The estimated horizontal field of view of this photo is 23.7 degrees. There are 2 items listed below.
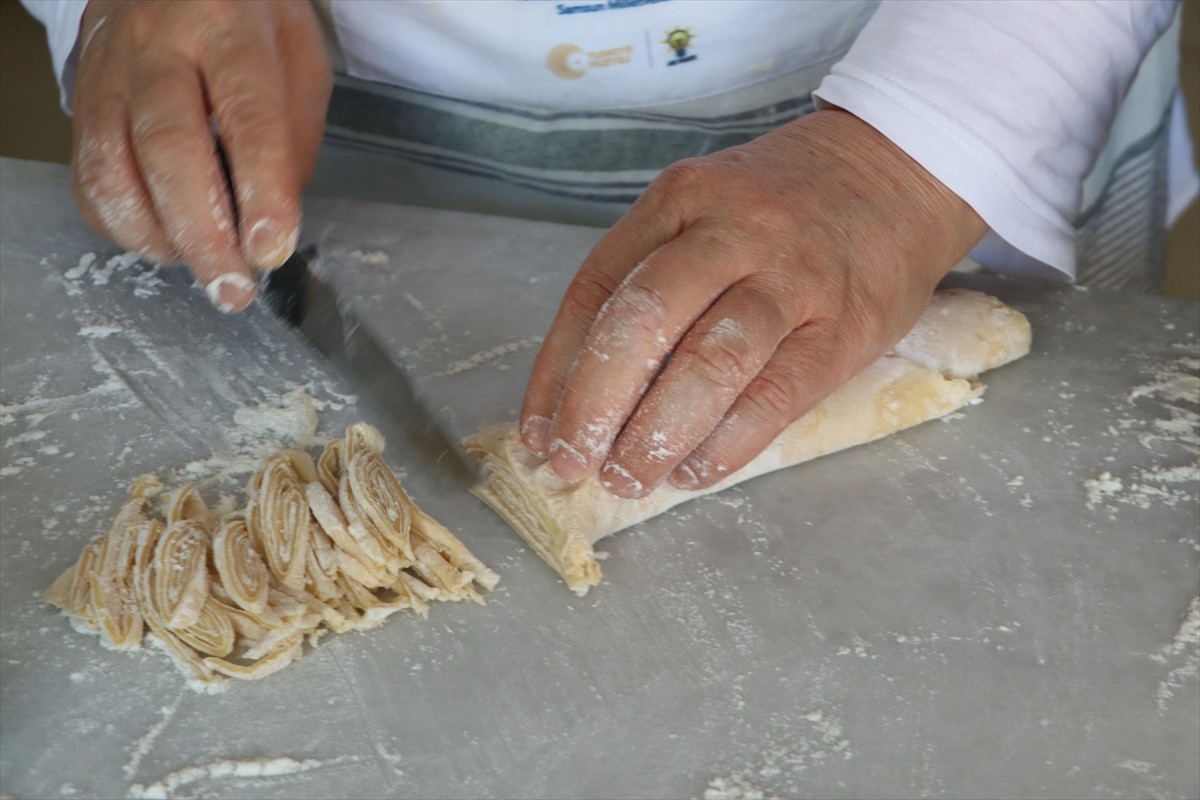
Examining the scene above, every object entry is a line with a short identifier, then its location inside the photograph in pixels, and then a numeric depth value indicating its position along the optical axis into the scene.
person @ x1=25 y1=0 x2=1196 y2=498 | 0.87
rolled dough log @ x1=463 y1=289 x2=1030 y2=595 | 0.89
